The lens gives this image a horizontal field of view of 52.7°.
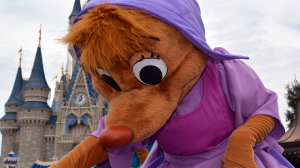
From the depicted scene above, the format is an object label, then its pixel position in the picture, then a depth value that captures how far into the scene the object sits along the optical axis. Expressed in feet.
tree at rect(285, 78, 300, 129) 44.35
